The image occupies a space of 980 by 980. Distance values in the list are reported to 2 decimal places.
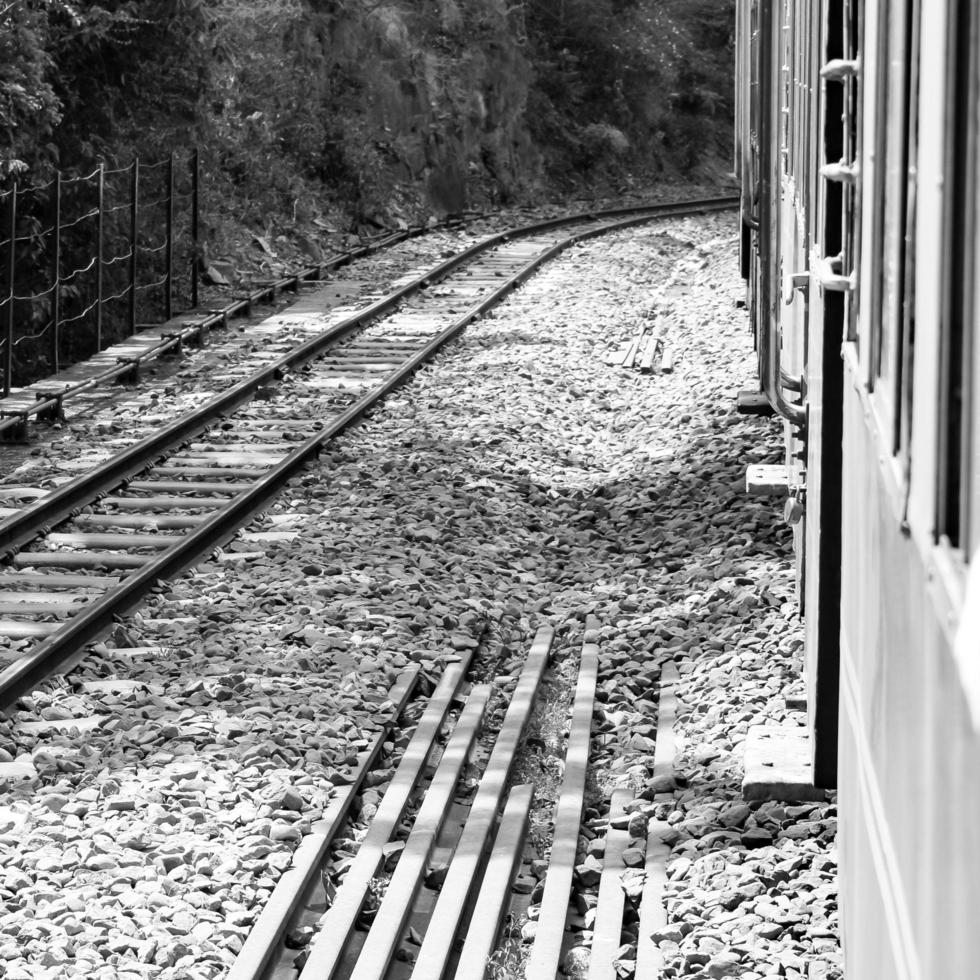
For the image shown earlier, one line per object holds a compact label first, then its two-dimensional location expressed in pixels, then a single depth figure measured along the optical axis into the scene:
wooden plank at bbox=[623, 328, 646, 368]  31.61
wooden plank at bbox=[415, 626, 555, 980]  9.12
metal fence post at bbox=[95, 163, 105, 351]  31.12
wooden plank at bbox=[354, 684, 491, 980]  8.98
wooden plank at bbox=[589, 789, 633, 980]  9.02
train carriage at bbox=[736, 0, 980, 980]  3.45
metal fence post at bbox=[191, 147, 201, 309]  37.81
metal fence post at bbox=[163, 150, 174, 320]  35.59
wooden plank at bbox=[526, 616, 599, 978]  9.16
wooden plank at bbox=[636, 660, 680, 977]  9.00
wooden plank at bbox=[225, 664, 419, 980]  8.73
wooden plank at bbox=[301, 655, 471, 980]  8.95
